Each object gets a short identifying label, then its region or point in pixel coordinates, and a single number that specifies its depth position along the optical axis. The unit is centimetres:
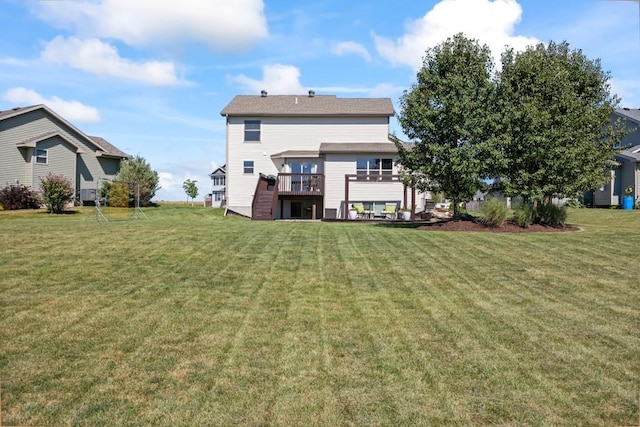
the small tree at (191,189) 8856
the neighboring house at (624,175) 3538
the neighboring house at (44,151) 3180
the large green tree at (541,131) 1869
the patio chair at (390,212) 2934
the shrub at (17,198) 2900
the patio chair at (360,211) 2950
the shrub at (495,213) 1792
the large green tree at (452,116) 1898
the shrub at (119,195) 3215
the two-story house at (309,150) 3139
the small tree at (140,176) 3517
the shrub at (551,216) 1934
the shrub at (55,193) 2739
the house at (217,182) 7975
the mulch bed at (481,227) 1773
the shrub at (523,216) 1807
